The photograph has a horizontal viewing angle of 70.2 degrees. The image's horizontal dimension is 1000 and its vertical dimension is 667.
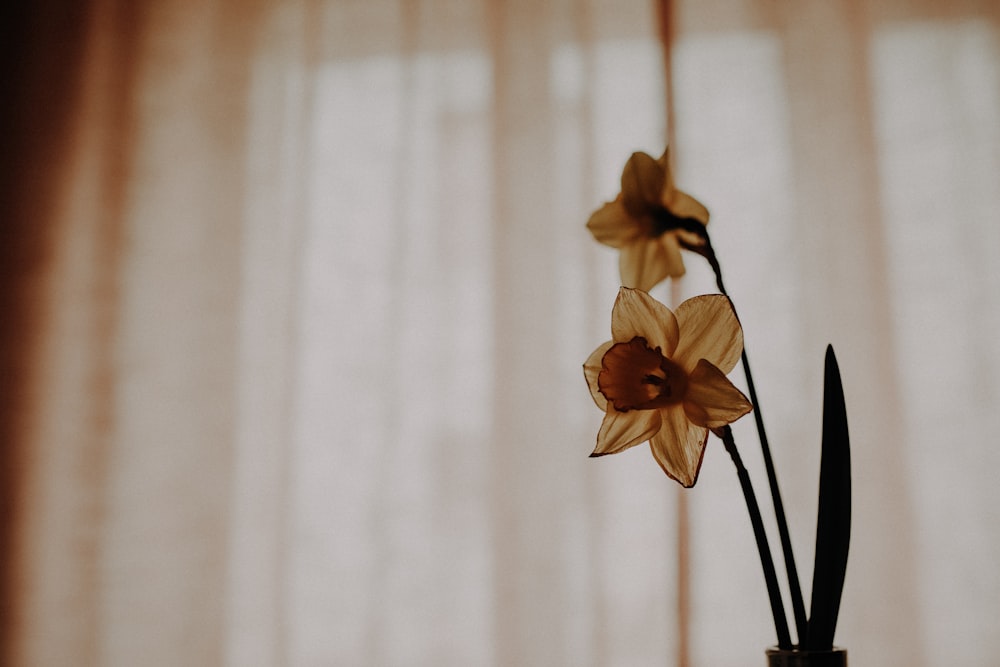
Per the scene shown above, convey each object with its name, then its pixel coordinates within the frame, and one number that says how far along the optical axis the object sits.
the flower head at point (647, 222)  0.70
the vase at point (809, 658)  0.59
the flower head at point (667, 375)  0.60
